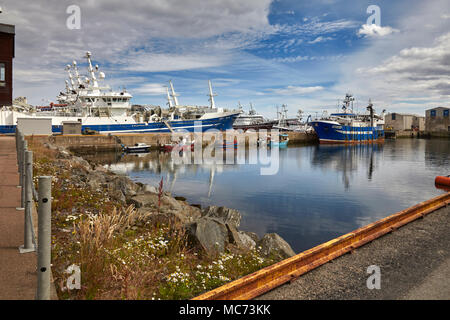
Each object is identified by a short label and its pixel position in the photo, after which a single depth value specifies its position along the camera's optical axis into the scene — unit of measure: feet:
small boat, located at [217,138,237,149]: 216.33
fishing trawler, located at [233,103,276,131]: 448.16
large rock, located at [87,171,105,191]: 43.80
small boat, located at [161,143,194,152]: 180.26
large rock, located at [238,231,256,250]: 28.12
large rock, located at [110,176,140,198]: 50.67
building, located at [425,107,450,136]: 396.98
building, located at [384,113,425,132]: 453.17
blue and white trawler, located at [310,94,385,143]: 270.46
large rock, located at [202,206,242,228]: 45.10
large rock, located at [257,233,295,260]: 28.30
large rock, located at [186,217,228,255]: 23.07
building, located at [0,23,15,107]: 60.59
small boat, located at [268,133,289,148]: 234.79
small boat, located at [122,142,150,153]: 171.42
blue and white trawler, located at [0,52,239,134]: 194.08
